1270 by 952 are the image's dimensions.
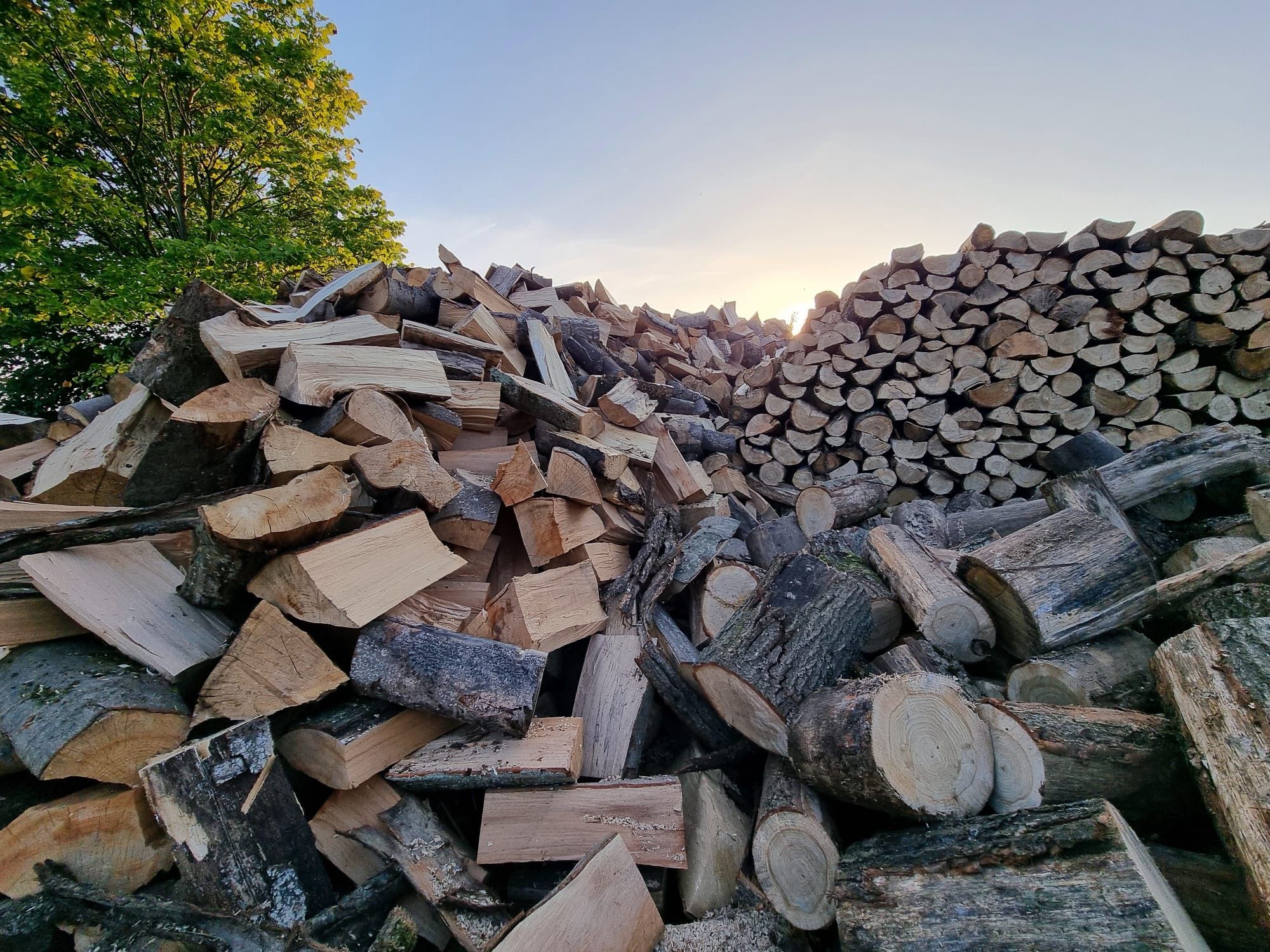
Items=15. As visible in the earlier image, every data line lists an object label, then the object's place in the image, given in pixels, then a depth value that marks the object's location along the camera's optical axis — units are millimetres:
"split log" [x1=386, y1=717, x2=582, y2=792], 1715
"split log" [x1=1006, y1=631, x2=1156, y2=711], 1864
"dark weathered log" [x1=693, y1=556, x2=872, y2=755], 1795
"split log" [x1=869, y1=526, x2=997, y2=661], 2191
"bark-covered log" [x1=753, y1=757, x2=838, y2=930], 1497
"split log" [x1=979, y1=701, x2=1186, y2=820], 1478
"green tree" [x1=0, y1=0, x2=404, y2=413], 7781
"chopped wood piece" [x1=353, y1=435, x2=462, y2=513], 2139
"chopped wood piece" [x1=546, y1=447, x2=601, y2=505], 2506
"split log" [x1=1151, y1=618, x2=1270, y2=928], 1211
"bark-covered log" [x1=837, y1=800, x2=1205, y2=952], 1111
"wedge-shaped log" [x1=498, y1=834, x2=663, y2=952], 1374
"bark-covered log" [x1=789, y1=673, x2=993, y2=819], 1411
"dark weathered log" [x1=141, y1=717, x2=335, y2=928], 1469
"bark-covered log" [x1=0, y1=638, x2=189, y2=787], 1462
